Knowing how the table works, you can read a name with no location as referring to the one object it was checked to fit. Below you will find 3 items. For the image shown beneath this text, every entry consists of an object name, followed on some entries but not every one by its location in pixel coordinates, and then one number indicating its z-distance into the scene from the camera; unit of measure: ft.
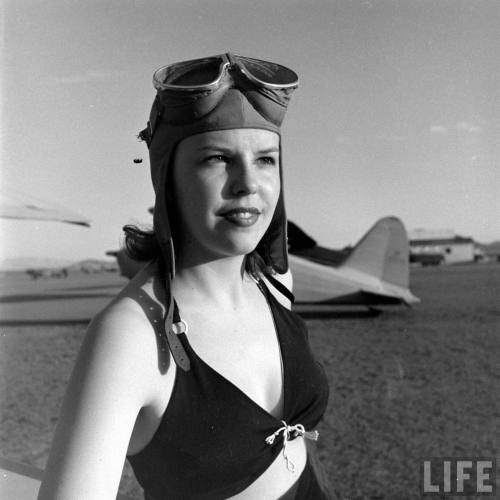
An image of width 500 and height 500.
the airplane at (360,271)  43.14
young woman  3.11
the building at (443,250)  129.80
